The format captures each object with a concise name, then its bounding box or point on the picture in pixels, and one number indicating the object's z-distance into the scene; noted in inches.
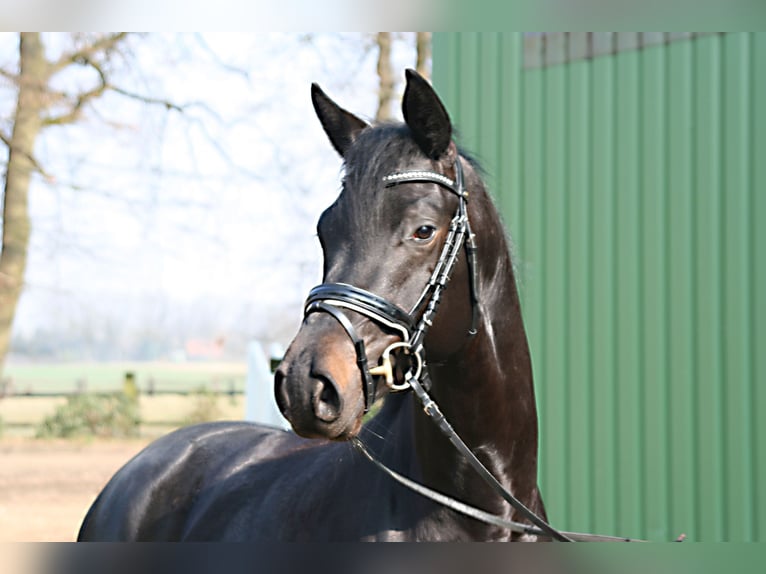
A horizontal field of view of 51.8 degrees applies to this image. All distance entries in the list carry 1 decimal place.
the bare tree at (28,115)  452.1
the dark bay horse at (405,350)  80.6
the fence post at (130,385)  693.9
